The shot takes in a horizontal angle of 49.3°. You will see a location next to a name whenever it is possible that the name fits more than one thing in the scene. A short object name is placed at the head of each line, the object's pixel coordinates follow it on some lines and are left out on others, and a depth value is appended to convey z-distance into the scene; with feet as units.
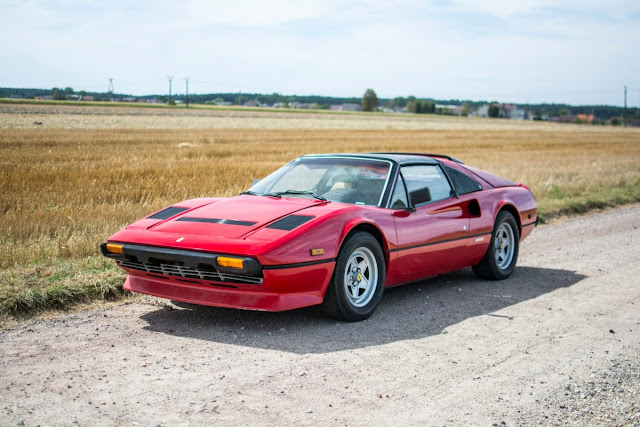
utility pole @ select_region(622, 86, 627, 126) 360.97
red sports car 15.26
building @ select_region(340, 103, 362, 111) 486.38
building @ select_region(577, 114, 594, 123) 430.61
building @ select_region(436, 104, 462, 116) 507.50
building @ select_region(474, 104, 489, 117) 545.23
